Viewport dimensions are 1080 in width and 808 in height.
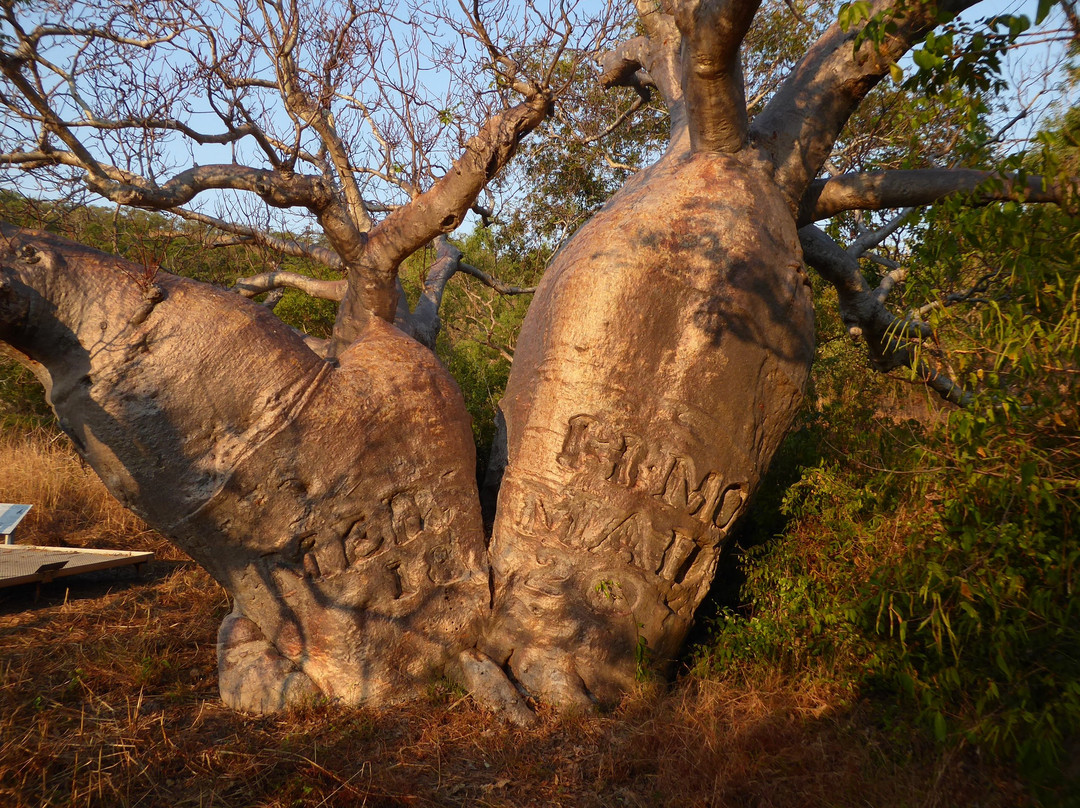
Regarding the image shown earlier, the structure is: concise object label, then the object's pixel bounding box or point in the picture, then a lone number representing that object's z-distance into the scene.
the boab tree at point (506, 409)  2.84
